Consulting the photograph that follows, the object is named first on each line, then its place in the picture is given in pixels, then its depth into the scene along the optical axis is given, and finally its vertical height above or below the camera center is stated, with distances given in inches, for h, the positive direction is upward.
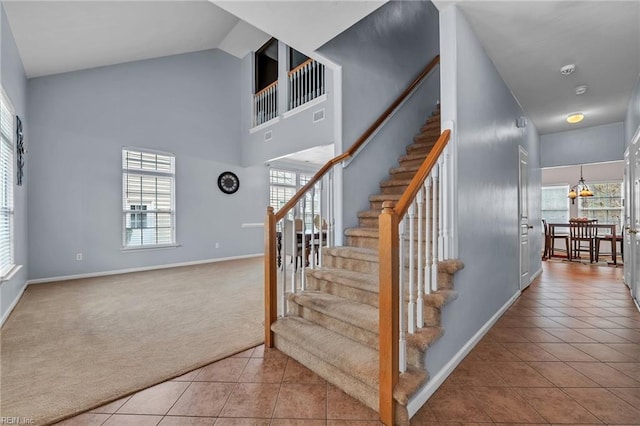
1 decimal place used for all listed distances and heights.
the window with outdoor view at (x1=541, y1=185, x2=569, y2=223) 331.6 +8.6
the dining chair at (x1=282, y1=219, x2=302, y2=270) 95.7 -8.6
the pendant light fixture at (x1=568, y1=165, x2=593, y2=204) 281.0 +21.0
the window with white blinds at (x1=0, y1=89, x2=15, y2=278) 120.7 +14.0
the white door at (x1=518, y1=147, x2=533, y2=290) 154.4 -1.2
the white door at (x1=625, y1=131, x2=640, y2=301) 130.6 -4.2
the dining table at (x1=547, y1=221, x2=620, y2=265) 238.6 -22.0
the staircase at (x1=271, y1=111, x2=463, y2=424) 65.6 -30.2
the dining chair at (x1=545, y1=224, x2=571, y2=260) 264.4 -26.5
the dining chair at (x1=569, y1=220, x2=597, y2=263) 250.2 -20.4
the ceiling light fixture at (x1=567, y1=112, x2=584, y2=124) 171.2 +56.1
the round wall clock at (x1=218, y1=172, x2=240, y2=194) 265.1 +29.2
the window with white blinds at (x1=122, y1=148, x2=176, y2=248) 214.8 +12.4
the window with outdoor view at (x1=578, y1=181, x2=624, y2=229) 303.4 +7.6
